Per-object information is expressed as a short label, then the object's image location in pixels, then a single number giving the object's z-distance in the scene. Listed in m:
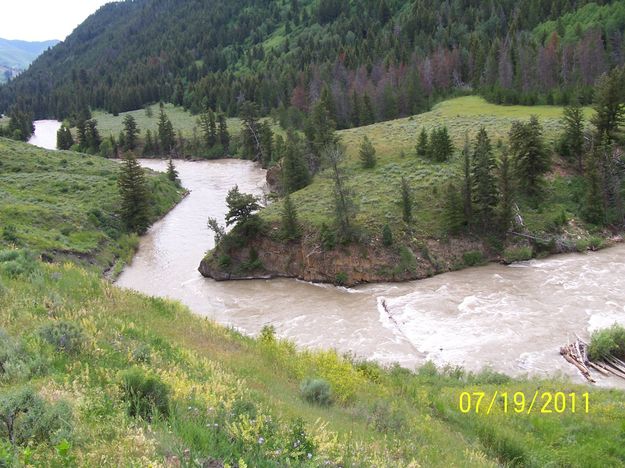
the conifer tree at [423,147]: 49.41
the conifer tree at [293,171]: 50.06
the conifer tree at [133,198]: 50.31
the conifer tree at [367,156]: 49.66
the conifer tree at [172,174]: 70.69
